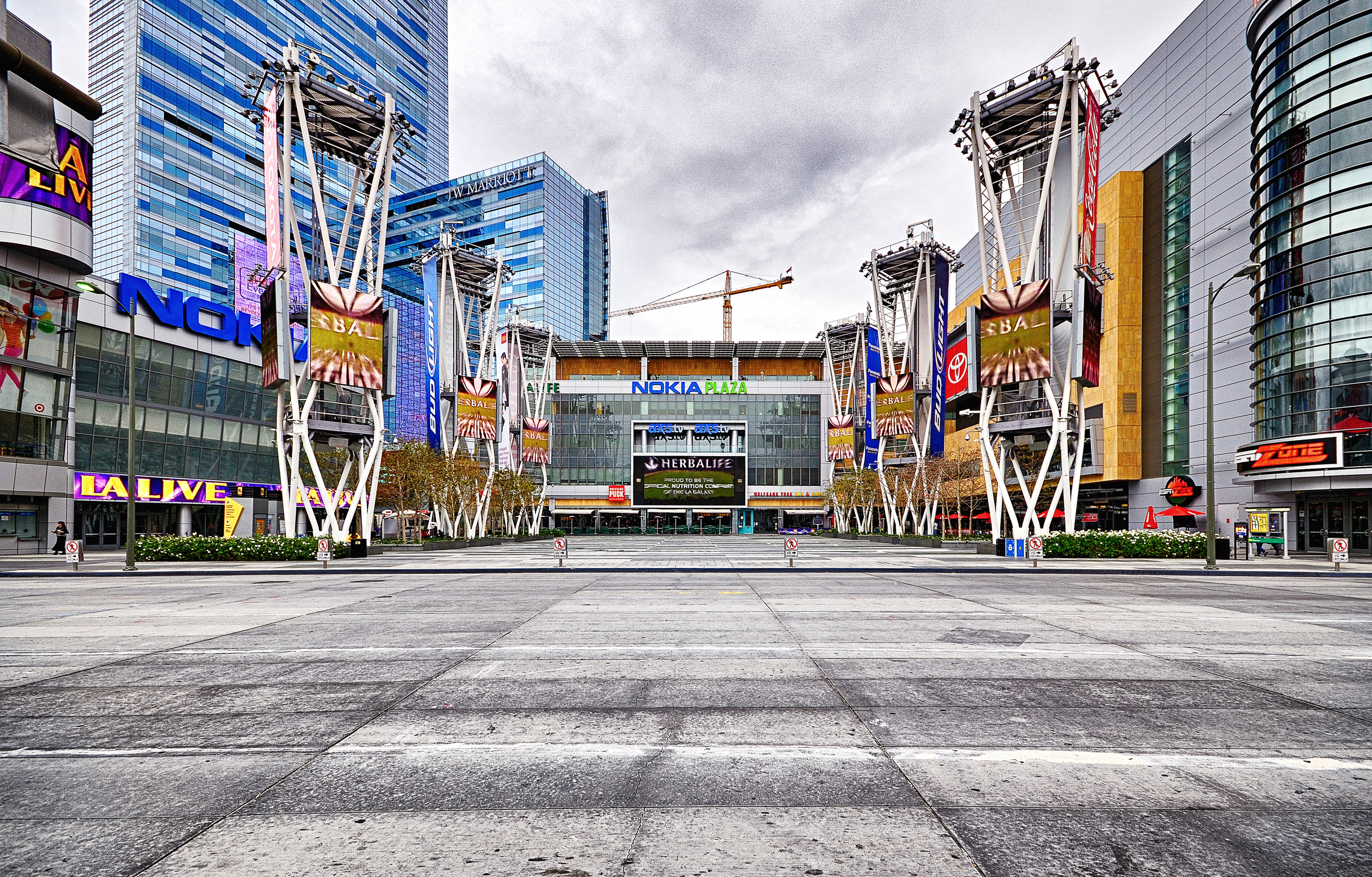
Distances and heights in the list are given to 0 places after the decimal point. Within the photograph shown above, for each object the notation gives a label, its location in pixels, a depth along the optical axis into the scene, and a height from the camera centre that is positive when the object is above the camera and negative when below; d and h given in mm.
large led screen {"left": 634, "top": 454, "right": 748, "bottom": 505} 98875 -729
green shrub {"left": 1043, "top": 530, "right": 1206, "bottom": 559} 34197 -2963
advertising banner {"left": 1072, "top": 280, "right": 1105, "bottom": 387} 34594 +7194
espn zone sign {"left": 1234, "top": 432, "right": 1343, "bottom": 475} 40656 +1731
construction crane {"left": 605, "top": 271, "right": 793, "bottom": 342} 191875 +45111
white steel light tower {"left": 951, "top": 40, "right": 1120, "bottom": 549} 34938 +11893
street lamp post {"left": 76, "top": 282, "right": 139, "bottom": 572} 26641 -1902
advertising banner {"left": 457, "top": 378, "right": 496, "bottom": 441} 54156 +4837
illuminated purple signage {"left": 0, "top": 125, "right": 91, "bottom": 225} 37250 +15083
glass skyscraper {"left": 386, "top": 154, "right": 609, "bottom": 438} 149375 +50687
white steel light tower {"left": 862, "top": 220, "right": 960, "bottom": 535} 48031 +10891
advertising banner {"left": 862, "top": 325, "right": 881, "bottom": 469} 59062 +6908
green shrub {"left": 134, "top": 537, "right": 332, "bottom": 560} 32594 -3603
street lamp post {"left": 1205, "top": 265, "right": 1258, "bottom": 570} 27031 +778
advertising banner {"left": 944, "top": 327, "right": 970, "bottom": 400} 45688 +7320
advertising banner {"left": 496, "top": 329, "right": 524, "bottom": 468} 63875 +7005
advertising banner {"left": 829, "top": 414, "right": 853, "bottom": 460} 71688 +3981
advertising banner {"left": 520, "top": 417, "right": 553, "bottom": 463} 66438 +2908
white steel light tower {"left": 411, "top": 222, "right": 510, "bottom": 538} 51906 +10670
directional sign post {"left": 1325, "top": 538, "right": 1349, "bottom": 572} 27138 -2429
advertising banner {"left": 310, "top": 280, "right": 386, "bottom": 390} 35938 +6646
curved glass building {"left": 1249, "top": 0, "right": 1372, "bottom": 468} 40719 +15438
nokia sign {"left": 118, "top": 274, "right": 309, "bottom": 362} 49562 +11241
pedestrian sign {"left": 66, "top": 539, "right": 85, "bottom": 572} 28250 -3281
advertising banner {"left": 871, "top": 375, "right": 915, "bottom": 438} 53375 +5368
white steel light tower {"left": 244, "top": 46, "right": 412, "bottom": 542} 35125 +11101
